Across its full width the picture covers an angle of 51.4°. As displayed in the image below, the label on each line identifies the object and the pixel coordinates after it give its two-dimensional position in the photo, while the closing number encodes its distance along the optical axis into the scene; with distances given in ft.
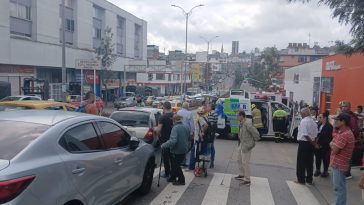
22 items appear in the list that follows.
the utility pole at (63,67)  83.02
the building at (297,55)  295.48
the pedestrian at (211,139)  30.84
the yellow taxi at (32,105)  35.62
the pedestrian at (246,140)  27.27
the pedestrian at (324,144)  30.14
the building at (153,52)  398.21
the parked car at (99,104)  56.95
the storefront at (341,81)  65.16
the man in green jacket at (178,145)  25.35
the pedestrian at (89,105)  34.01
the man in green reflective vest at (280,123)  53.62
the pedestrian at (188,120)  29.94
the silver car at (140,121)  33.32
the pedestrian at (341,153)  19.98
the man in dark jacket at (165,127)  27.77
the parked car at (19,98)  72.09
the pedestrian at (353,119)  31.01
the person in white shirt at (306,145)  27.40
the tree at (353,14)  27.71
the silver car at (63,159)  11.78
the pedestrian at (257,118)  52.19
